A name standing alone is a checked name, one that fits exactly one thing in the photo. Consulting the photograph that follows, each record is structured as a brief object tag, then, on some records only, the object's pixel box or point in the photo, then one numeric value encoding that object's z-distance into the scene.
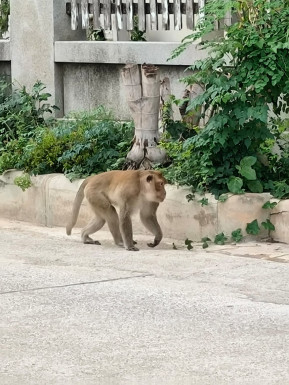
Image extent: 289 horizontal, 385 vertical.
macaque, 11.49
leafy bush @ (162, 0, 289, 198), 11.45
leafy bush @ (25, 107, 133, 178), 12.96
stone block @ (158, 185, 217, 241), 11.55
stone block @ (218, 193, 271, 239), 11.31
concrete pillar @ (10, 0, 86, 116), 14.56
